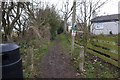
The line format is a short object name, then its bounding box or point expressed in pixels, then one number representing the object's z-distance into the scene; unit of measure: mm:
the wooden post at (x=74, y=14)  5046
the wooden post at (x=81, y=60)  2700
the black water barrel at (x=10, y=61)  1416
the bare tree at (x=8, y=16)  4946
